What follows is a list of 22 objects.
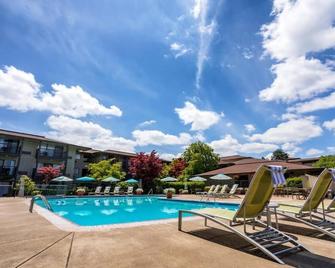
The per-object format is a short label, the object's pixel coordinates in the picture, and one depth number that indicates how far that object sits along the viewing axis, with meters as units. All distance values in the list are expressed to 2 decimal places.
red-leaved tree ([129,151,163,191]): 26.33
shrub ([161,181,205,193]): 26.61
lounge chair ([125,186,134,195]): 24.00
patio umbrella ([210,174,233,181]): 22.58
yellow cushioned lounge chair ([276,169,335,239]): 4.97
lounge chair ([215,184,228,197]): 17.37
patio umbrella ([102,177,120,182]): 24.56
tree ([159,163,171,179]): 29.68
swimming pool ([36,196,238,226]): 10.45
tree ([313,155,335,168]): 34.27
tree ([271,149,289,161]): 79.53
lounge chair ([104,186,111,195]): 23.31
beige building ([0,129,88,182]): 27.25
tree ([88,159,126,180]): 29.02
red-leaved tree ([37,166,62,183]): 25.88
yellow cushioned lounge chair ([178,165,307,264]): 3.85
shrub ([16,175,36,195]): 19.09
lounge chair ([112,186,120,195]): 23.95
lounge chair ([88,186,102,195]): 22.95
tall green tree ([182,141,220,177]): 36.88
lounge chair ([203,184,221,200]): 16.89
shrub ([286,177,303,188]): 22.25
